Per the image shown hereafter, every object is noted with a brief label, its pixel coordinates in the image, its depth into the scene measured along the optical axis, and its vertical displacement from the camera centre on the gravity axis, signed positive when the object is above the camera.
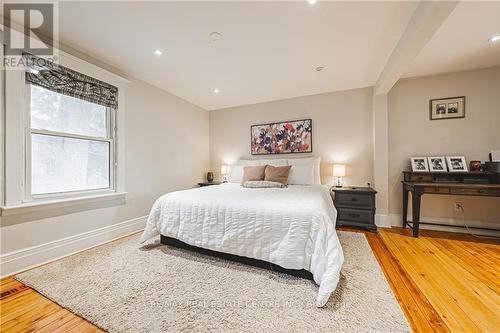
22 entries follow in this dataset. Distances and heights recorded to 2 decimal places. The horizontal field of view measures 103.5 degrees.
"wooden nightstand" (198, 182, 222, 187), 4.17 -0.34
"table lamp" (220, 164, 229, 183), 4.30 -0.06
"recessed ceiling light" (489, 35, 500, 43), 2.12 +1.39
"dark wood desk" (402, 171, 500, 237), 2.44 -0.25
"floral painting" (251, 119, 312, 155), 3.78 +0.60
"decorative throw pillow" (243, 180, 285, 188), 2.99 -0.26
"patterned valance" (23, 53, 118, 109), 1.98 +0.99
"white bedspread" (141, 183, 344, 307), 1.55 -0.56
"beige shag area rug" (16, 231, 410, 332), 1.25 -0.98
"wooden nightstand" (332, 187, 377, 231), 2.97 -0.62
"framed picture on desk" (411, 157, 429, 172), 3.01 +0.04
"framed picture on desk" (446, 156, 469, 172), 2.82 +0.03
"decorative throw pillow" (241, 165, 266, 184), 3.37 -0.10
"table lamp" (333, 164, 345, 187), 3.25 -0.05
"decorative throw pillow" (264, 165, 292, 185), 3.16 -0.11
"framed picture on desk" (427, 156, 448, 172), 2.92 +0.03
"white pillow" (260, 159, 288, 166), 3.59 +0.10
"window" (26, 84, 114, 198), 2.07 +0.29
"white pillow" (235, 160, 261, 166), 3.87 +0.10
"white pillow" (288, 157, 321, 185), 3.40 +0.09
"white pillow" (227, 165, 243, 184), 3.81 -0.13
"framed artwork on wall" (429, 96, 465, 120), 2.91 +0.88
